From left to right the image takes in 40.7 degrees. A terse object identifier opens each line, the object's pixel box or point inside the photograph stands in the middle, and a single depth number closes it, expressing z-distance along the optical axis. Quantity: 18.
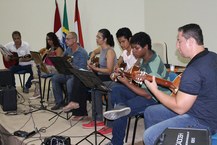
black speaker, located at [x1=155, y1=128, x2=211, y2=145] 1.73
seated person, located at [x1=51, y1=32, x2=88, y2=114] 4.21
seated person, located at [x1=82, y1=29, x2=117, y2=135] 3.74
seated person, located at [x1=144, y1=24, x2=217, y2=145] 1.96
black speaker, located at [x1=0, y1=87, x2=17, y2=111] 4.53
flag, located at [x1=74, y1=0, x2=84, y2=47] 5.87
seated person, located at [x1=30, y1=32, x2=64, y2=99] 4.99
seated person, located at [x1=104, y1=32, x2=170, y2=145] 2.76
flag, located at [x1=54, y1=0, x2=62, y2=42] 6.28
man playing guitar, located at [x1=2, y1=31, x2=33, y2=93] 5.62
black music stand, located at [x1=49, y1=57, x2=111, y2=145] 2.66
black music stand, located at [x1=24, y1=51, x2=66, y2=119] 4.26
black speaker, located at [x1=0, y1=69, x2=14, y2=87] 5.18
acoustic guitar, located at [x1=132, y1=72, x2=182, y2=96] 2.47
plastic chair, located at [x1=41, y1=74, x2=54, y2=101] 5.00
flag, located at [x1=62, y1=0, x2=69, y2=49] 6.17
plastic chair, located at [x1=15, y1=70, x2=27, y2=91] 5.71
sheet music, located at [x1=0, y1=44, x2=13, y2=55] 5.18
